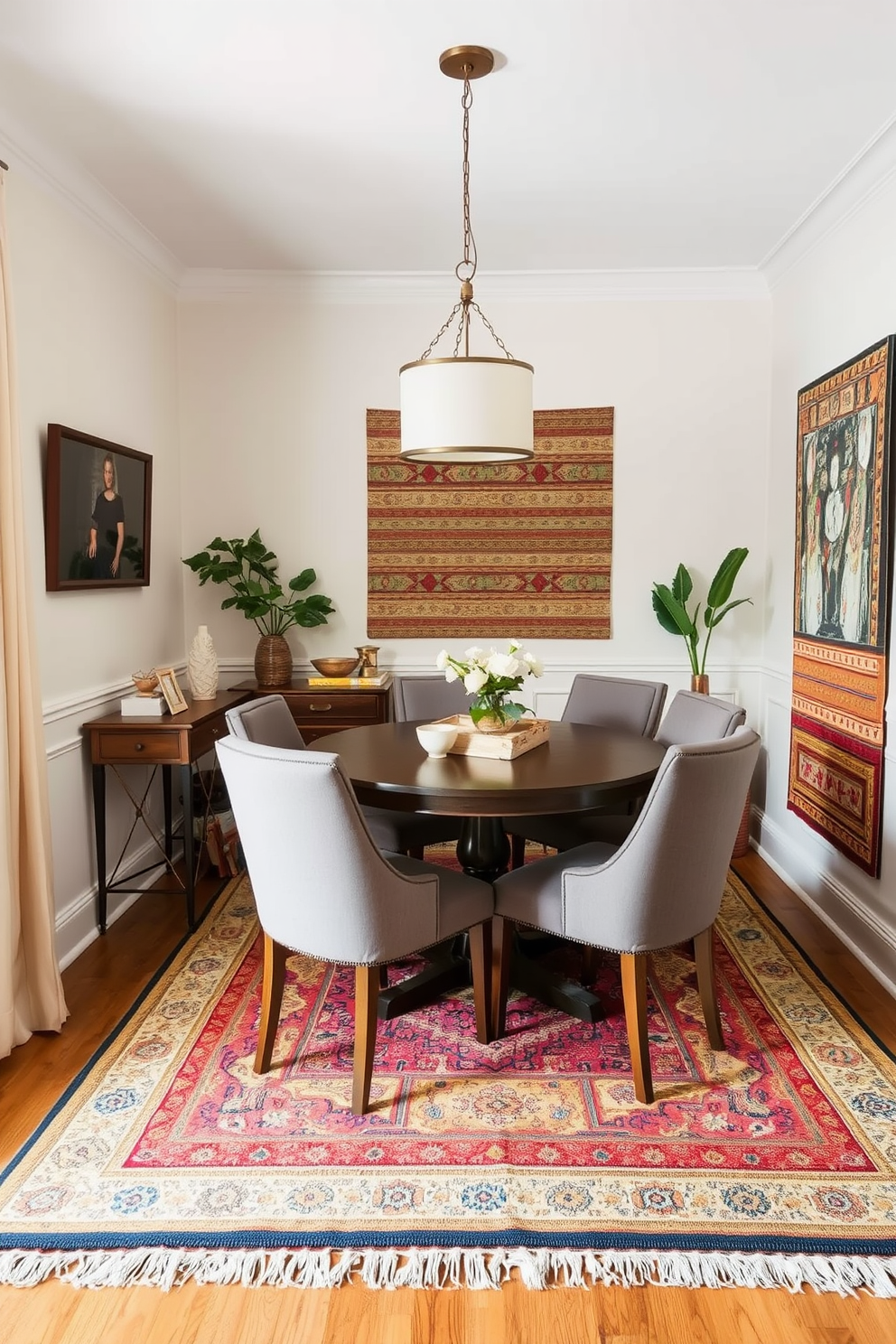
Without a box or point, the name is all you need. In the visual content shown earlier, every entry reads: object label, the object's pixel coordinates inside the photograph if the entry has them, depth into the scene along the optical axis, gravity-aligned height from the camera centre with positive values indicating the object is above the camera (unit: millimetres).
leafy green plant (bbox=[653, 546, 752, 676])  4582 -51
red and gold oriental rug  1963 -1335
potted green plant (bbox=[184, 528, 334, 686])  4668 -18
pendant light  2875 +563
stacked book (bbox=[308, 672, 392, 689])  4629 -428
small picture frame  3869 -403
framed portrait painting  3336 +291
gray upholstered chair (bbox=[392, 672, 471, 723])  4074 -455
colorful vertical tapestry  3352 -42
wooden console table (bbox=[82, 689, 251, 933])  3627 -594
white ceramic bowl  3027 -462
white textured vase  4352 -339
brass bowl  4723 -366
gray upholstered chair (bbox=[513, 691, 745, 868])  3244 -792
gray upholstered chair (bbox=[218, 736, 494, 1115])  2314 -727
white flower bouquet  3004 -271
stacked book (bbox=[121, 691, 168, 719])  3789 -452
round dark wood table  2623 -531
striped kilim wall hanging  4918 +255
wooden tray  3045 -480
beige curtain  2738 -620
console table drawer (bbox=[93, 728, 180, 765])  3635 -584
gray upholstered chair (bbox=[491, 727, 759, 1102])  2383 -748
